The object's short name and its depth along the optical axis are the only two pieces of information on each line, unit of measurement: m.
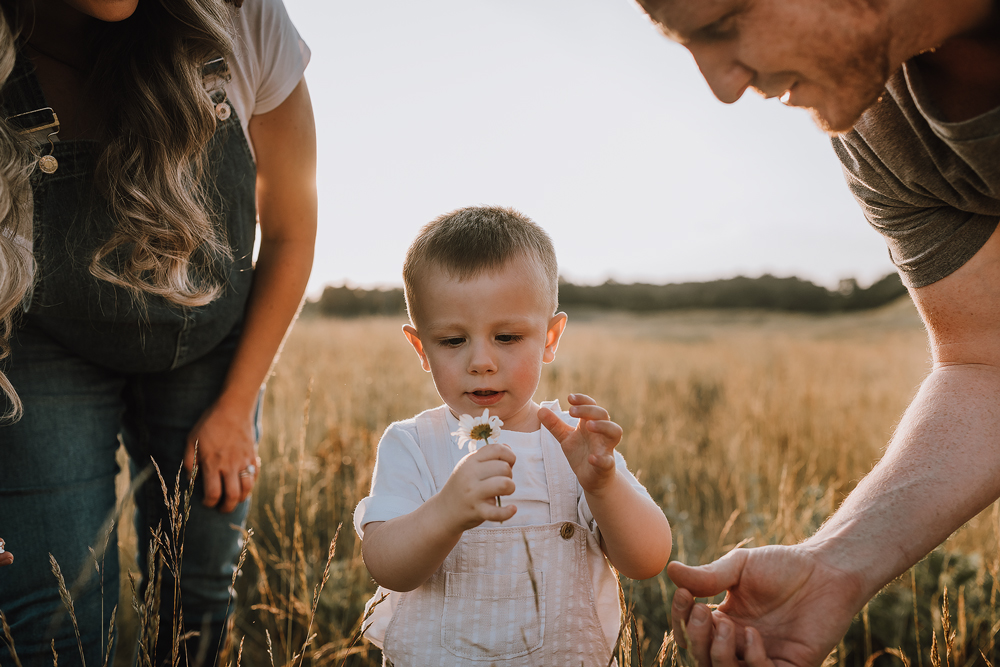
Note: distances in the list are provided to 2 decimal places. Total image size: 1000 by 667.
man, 0.55
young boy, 0.58
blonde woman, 0.65
